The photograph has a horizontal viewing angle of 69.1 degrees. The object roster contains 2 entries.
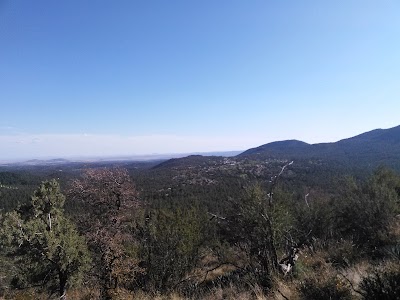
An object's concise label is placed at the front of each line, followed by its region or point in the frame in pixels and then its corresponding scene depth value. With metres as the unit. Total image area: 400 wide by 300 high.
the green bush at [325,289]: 3.73
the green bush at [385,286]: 3.12
